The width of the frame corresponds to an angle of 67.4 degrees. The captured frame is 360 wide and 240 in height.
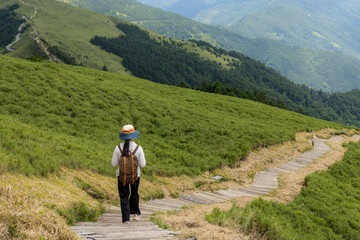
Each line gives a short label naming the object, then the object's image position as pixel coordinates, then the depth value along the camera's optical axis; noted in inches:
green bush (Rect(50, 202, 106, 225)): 284.4
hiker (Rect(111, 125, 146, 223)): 335.0
